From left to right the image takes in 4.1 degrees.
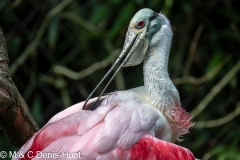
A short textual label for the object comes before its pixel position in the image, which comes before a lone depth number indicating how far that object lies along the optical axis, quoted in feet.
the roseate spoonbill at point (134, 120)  18.04
